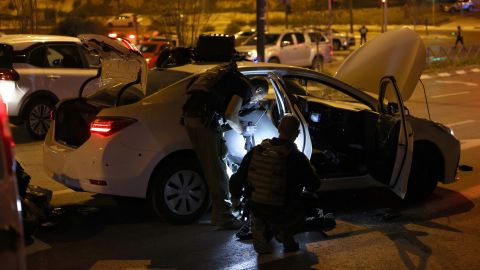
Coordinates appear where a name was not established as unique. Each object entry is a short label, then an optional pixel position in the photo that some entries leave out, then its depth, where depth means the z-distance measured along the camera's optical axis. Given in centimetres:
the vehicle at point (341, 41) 4241
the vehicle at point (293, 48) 2484
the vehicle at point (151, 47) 2281
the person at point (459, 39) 3594
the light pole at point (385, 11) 2831
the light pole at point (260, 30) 1424
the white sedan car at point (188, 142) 602
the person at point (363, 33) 4084
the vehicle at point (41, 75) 1119
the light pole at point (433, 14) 6209
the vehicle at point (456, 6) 6602
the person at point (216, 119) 574
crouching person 518
